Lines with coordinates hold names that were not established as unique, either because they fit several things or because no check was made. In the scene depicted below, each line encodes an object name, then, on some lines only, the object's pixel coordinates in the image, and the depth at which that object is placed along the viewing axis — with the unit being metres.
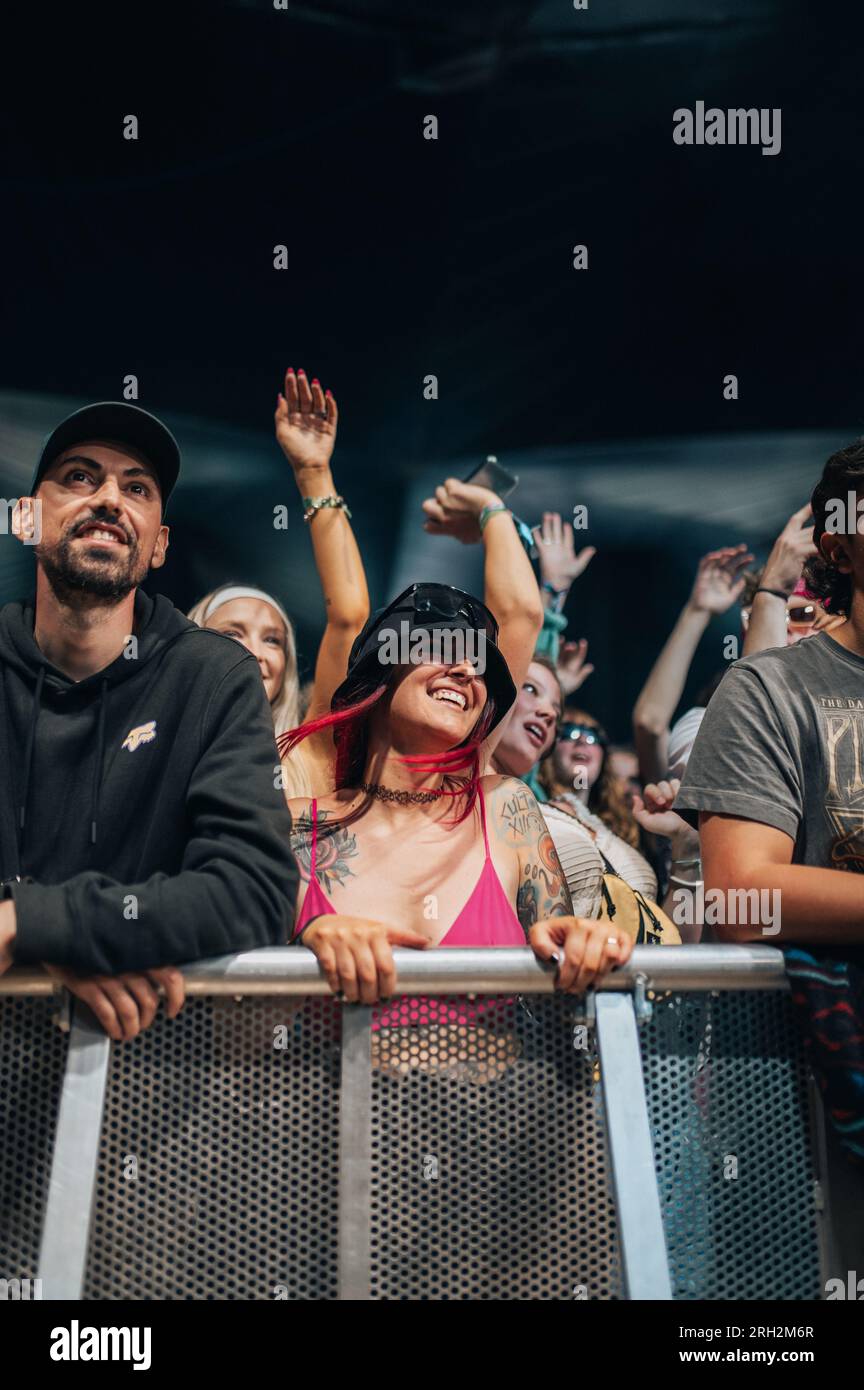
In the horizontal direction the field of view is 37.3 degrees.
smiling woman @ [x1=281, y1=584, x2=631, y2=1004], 2.75
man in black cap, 2.00
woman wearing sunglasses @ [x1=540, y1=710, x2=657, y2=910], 4.18
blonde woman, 3.95
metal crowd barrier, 1.93
